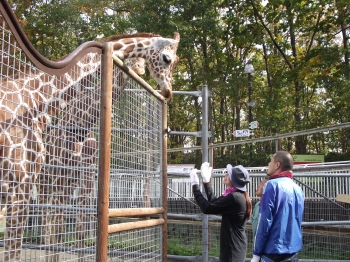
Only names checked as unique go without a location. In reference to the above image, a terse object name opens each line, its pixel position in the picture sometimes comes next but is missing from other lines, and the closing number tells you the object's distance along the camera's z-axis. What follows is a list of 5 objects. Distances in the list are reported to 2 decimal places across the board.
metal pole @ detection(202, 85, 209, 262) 6.95
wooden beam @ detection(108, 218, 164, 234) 3.34
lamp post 20.96
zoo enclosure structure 3.12
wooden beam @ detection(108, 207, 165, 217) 3.35
